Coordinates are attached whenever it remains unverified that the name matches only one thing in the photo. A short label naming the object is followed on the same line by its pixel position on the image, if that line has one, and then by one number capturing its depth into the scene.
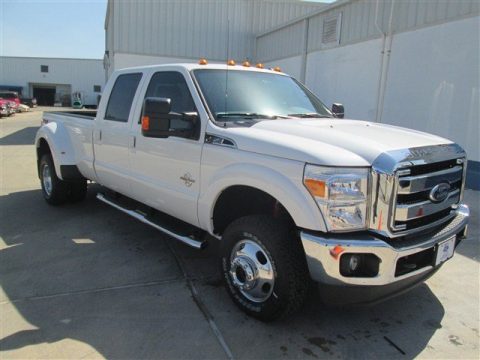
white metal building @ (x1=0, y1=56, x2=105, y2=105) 64.44
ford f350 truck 2.68
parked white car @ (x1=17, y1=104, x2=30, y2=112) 39.30
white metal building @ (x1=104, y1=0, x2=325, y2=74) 16.58
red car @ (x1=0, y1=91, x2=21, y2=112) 38.28
